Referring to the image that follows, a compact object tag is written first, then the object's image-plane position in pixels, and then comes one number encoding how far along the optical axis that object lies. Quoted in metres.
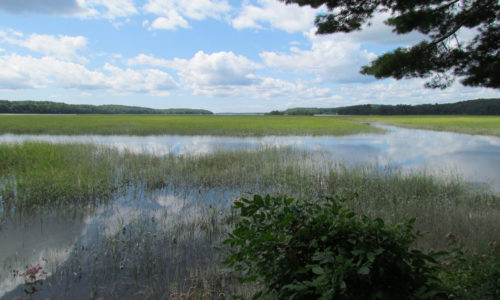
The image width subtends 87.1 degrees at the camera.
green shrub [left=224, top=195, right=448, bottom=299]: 1.34
